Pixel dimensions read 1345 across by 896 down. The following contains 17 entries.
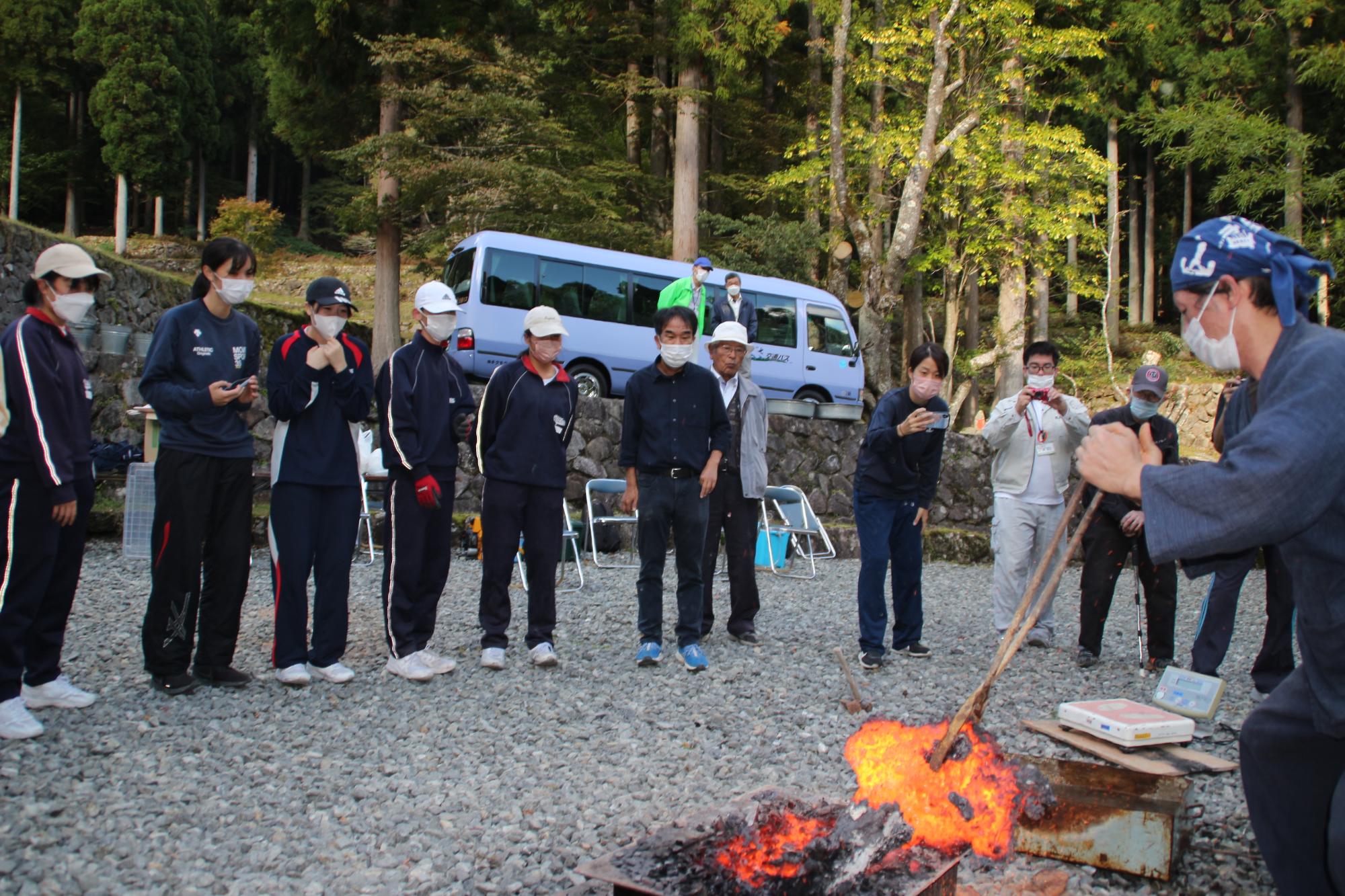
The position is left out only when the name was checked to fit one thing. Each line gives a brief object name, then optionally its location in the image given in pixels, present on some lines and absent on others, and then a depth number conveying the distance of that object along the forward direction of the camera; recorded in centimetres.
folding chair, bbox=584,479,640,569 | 938
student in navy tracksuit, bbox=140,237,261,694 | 435
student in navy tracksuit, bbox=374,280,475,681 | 501
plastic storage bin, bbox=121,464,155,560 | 789
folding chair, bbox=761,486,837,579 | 1020
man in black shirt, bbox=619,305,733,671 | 546
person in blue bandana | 183
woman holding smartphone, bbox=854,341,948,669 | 561
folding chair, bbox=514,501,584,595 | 823
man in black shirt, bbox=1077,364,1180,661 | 571
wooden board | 337
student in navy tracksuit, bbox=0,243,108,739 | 382
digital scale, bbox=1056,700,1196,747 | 358
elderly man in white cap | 619
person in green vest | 887
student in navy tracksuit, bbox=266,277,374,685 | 467
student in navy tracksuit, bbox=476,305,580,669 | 526
